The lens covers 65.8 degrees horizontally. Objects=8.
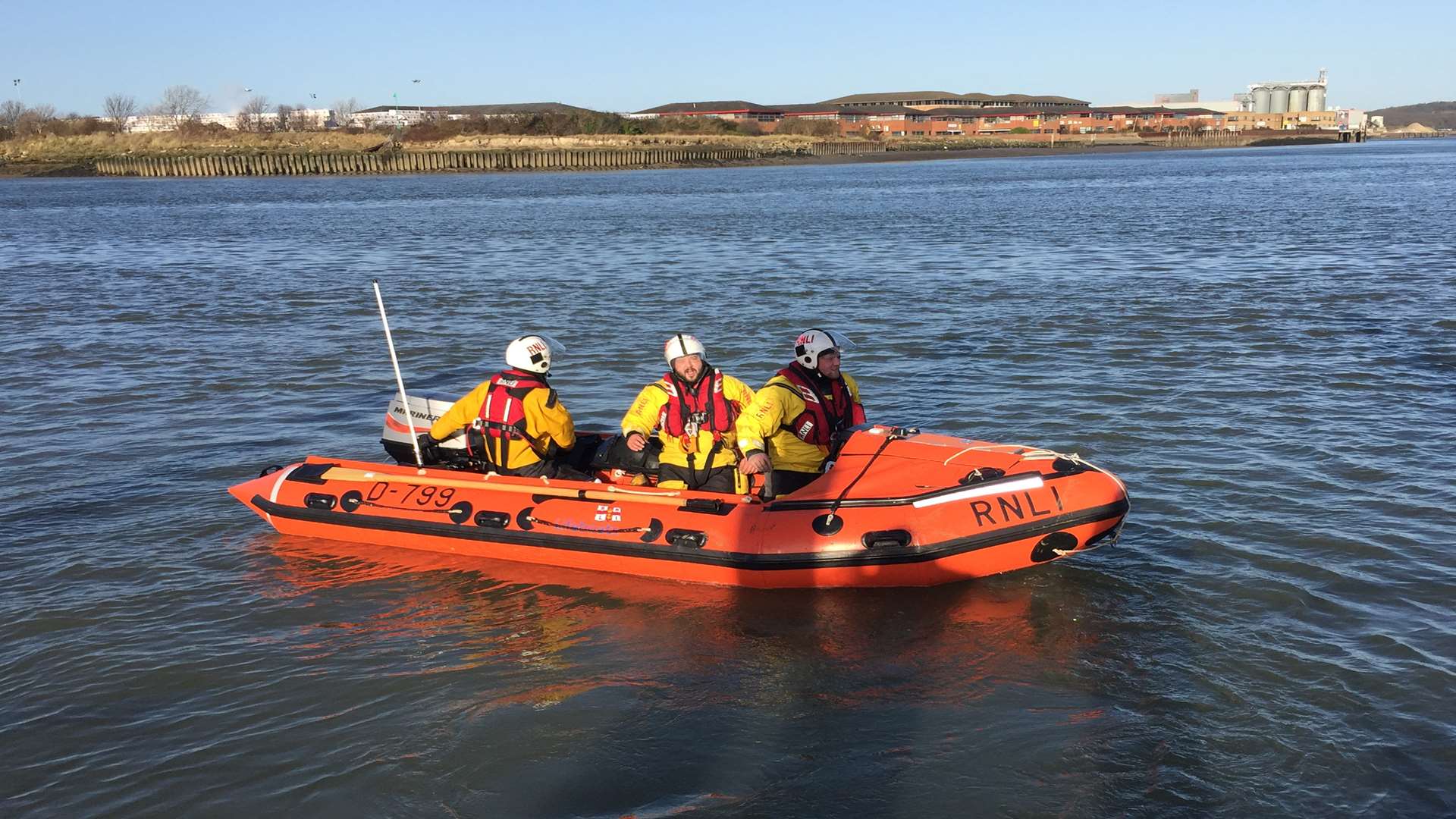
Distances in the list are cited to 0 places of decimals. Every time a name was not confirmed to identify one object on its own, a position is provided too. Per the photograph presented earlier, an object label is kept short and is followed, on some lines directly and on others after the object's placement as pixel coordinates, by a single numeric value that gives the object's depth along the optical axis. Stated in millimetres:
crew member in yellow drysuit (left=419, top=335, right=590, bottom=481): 7117
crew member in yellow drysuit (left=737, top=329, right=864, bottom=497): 6961
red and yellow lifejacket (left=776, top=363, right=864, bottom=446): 7074
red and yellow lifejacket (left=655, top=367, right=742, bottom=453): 6805
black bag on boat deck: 7289
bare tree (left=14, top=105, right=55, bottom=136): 94688
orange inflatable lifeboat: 6418
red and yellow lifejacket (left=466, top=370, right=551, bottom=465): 7133
